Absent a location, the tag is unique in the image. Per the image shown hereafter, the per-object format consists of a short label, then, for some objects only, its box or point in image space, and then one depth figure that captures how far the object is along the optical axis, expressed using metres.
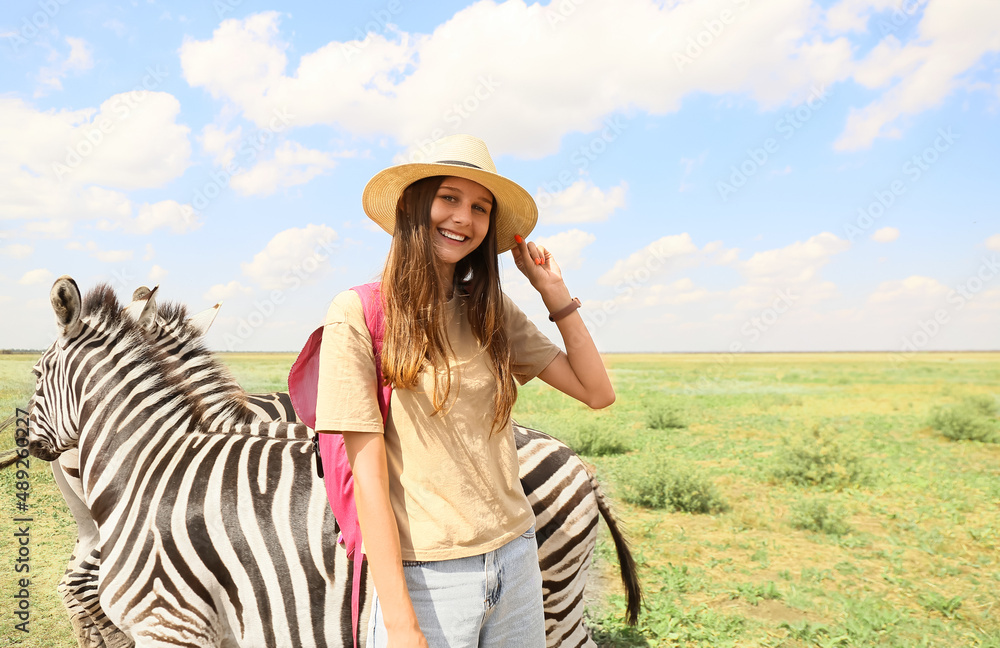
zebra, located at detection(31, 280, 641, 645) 2.75
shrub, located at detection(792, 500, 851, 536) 7.06
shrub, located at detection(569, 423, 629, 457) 11.31
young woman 1.46
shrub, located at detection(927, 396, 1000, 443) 12.44
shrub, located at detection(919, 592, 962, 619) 5.00
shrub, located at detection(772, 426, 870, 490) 9.12
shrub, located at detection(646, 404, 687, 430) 14.68
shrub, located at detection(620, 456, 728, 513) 7.91
